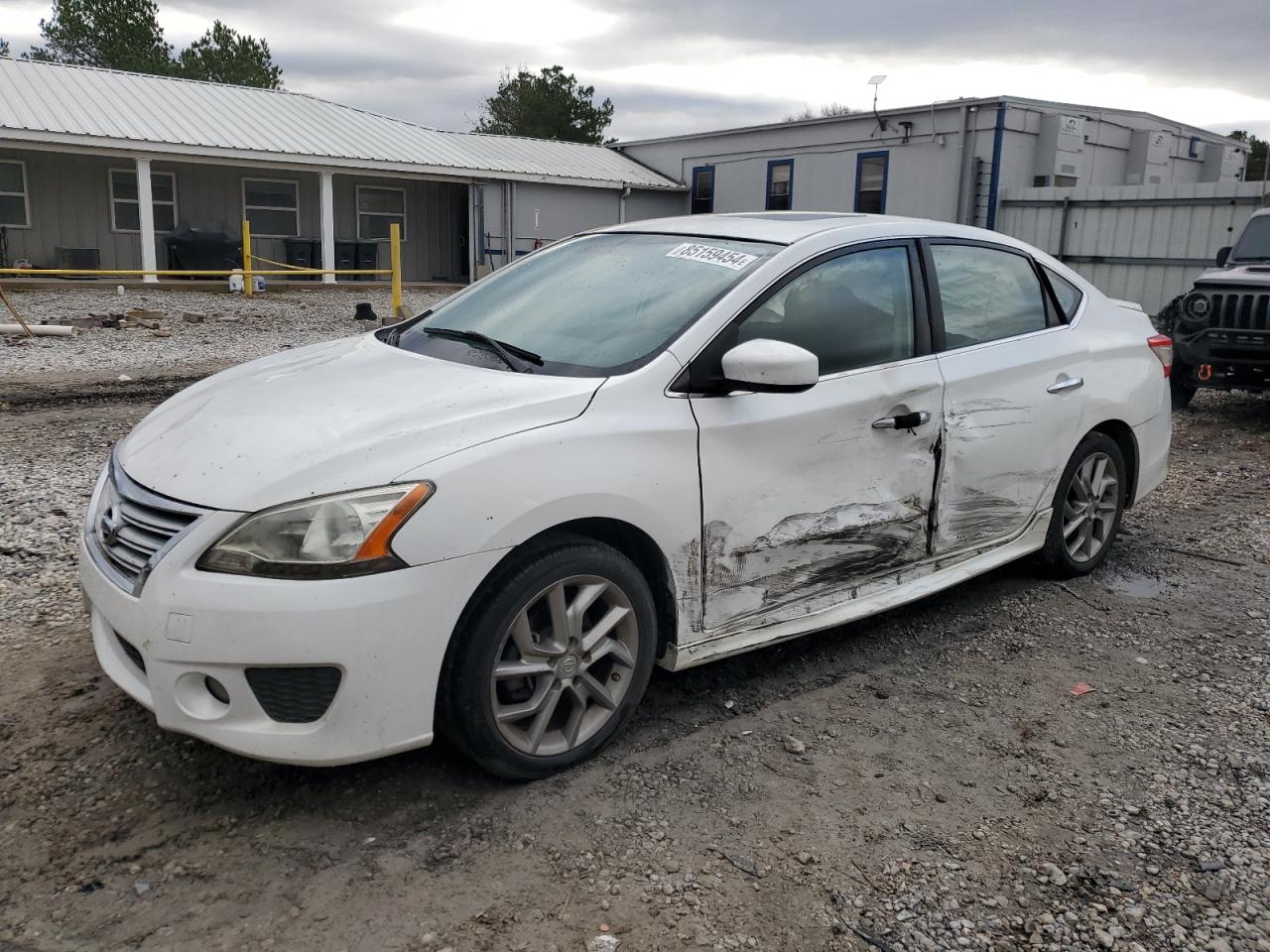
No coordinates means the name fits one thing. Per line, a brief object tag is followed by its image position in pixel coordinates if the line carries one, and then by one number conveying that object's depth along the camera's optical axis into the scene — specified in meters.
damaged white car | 2.65
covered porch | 21.78
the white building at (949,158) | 21.72
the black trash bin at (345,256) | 24.91
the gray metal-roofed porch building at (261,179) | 20.95
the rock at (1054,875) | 2.69
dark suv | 9.13
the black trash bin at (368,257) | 24.89
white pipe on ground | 12.25
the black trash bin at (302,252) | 24.14
